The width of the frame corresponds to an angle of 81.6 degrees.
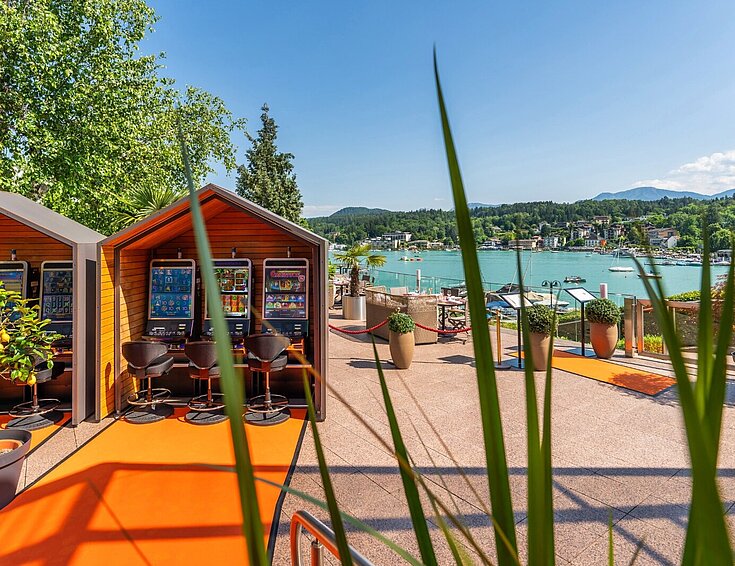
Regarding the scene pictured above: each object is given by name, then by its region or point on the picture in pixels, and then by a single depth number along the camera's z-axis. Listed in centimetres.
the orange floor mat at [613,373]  585
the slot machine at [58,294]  534
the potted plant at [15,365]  319
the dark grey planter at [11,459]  318
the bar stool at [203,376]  493
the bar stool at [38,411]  476
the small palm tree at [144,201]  874
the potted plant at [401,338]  683
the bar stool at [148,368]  491
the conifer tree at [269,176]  2517
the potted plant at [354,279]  1188
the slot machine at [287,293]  567
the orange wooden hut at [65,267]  474
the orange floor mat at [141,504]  287
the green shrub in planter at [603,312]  706
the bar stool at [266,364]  496
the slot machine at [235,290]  567
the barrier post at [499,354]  681
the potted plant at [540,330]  618
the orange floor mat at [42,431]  446
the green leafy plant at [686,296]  995
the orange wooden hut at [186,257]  494
